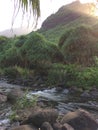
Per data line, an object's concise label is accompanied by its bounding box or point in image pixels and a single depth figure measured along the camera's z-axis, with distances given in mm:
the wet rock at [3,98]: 7202
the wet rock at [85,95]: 9073
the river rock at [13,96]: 7173
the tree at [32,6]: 853
